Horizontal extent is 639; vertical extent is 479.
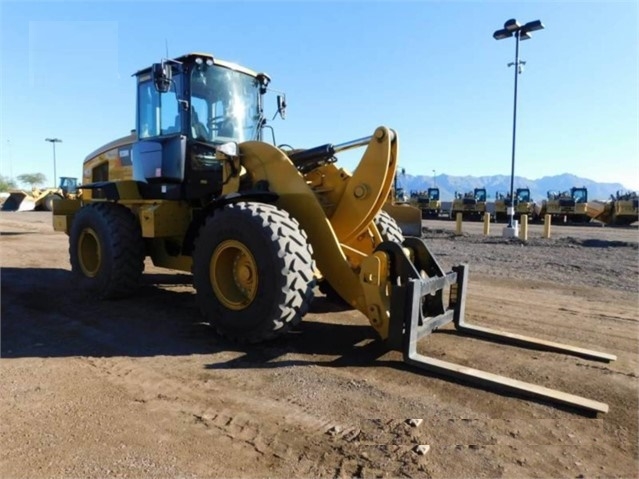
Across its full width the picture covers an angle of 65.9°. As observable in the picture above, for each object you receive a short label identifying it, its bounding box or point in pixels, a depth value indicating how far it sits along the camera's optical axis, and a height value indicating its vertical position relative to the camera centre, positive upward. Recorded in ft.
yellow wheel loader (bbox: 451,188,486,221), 113.46 +2.86
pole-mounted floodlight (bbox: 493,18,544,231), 57.16 +21.85
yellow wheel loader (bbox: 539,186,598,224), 102.73 +2.57
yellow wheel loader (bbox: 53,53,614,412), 14.06 -0.48
